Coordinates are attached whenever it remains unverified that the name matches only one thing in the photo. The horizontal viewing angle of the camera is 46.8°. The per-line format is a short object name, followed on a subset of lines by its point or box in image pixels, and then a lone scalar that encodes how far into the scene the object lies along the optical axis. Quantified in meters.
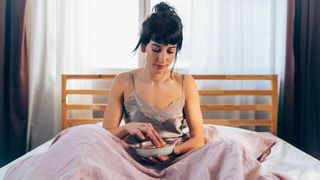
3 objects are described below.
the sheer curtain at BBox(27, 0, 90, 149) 2.58
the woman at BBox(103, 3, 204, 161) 1.51
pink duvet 1.08
